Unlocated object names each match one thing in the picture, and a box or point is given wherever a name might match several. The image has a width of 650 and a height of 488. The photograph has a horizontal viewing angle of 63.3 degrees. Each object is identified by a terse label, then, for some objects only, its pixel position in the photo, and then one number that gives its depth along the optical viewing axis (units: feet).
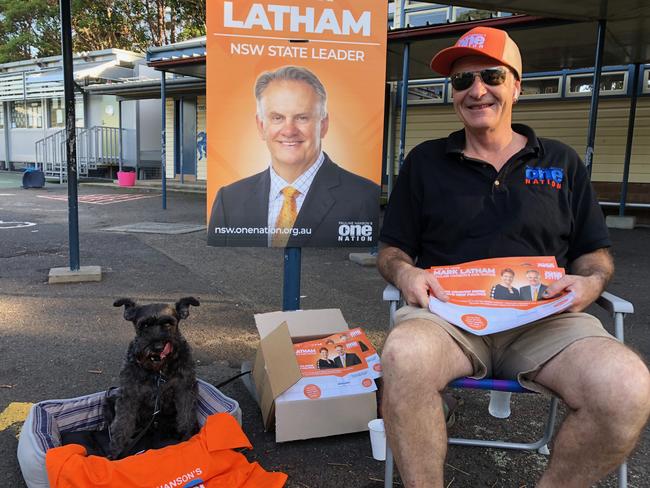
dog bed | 6.58
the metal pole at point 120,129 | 56.29
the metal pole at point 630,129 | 30.58
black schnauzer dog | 7.61
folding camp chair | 6.08
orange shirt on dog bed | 6.33
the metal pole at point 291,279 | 10.30
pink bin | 54.29
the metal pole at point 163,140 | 33.61
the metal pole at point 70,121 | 15.84
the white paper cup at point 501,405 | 9.31
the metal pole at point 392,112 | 41.37
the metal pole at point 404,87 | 22.88
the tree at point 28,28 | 89.66
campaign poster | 9.21
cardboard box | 8.08
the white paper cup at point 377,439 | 7.64
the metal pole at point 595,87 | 20.76
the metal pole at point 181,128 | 51.26
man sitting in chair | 5.37
